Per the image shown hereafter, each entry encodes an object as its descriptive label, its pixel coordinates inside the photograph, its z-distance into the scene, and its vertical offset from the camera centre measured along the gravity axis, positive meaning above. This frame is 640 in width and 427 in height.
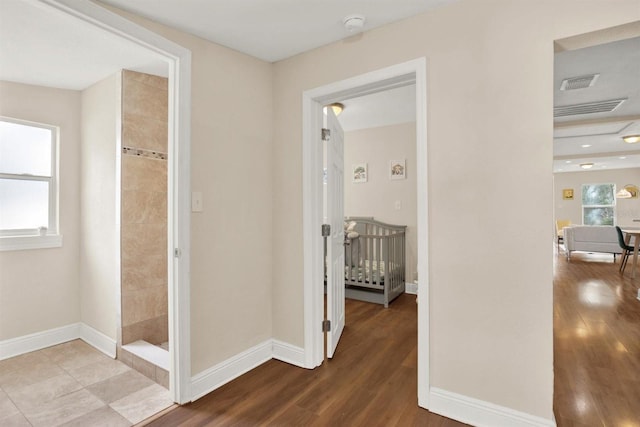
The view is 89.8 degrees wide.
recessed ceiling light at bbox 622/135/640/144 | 4.89 +1.14
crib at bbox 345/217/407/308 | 3.89 -0.65
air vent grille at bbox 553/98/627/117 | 3.48 +1.18
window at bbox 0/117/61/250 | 2.68 +0.26
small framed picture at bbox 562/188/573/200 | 10.22 +0.59
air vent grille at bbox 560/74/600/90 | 2.81 +1.17
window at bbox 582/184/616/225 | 9.84 +0.26
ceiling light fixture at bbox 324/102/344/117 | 3.67 +1.24
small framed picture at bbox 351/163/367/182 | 4.82 +0.63
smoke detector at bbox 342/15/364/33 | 1.87 +1.14
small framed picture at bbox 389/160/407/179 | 4.48 +0.62
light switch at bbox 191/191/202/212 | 2.02 +0.08
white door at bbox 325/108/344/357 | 2.52 -0.18
